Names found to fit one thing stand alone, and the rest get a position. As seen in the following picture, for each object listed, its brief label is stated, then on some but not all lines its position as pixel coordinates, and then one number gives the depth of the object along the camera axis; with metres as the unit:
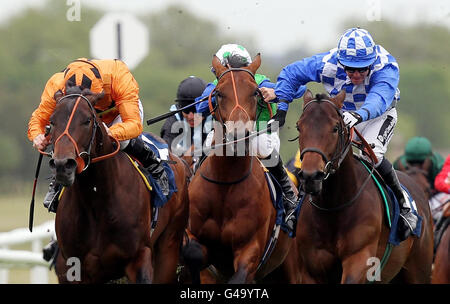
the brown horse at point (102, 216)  13.52
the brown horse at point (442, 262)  18.84
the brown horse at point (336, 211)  13.87
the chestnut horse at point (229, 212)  15.42
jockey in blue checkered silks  15.20
